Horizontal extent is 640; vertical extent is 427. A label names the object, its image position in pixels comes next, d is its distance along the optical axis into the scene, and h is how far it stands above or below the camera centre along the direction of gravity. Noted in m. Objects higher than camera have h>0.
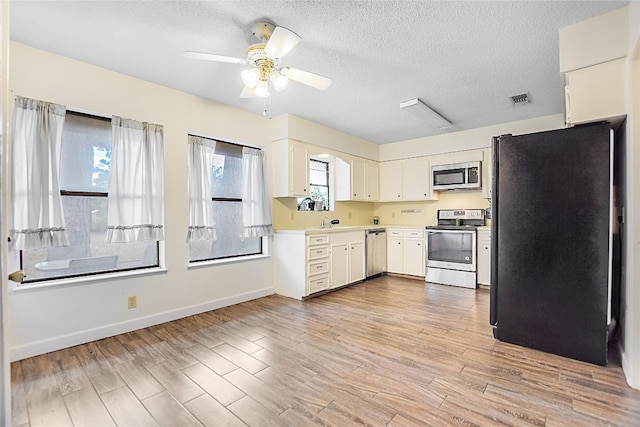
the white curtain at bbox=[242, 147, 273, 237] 4.01 +0.24
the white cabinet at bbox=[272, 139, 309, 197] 4.22 +0.62
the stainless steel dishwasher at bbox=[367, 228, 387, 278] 5.23 -0.69
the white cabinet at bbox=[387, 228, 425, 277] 5.31 -0.70
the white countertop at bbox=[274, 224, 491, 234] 4.11 -0.25
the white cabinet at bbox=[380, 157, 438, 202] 5.46 +0.60
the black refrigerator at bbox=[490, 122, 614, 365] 2.27 -0.24
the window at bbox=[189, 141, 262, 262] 3.81 +0.10
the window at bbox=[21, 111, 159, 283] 2.67 +0.08
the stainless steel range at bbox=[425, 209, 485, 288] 4.72 -0.60
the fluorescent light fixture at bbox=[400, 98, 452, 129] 3.71 +1.33
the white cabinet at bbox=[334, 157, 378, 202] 5.40 +0.61
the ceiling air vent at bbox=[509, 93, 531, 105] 3.57 +1.36
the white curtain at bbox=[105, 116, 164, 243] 2.89 +0.31
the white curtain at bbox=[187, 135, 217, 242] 3.47 +0.27
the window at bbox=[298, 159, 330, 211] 5.01 +0.49
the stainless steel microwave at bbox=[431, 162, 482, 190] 4.93 +0.60
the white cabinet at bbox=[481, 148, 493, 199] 4.86 +0.63
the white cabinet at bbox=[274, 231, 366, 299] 4.09 -0.70
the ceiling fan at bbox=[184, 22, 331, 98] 2.03 +1.13
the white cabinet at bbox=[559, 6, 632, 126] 2.15 +1.09
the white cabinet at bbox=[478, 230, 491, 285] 4.63 -0.68
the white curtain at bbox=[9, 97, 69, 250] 2.38 +0.31
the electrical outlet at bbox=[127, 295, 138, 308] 2.98 -0.87
